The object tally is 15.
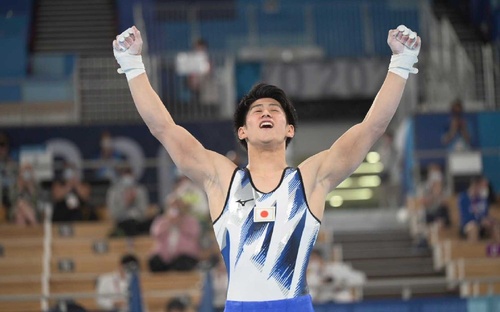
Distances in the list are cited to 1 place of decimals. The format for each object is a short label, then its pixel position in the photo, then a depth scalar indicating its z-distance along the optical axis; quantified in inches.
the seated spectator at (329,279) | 528.7
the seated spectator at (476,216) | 661.3
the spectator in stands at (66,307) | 465.1
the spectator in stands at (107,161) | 748.6
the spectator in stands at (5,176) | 700.7
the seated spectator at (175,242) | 605.0
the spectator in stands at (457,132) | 754.8
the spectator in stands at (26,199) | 681.6
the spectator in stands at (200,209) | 635.5
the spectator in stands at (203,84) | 784.9
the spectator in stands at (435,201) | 690.8
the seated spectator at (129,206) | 666.2
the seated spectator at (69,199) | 684.7
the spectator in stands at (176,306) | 488.7
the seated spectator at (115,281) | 563.5
